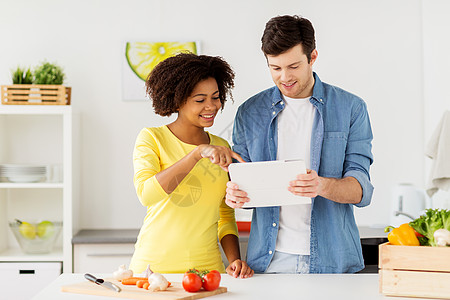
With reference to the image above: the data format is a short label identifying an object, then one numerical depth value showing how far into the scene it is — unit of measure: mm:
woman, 1961
